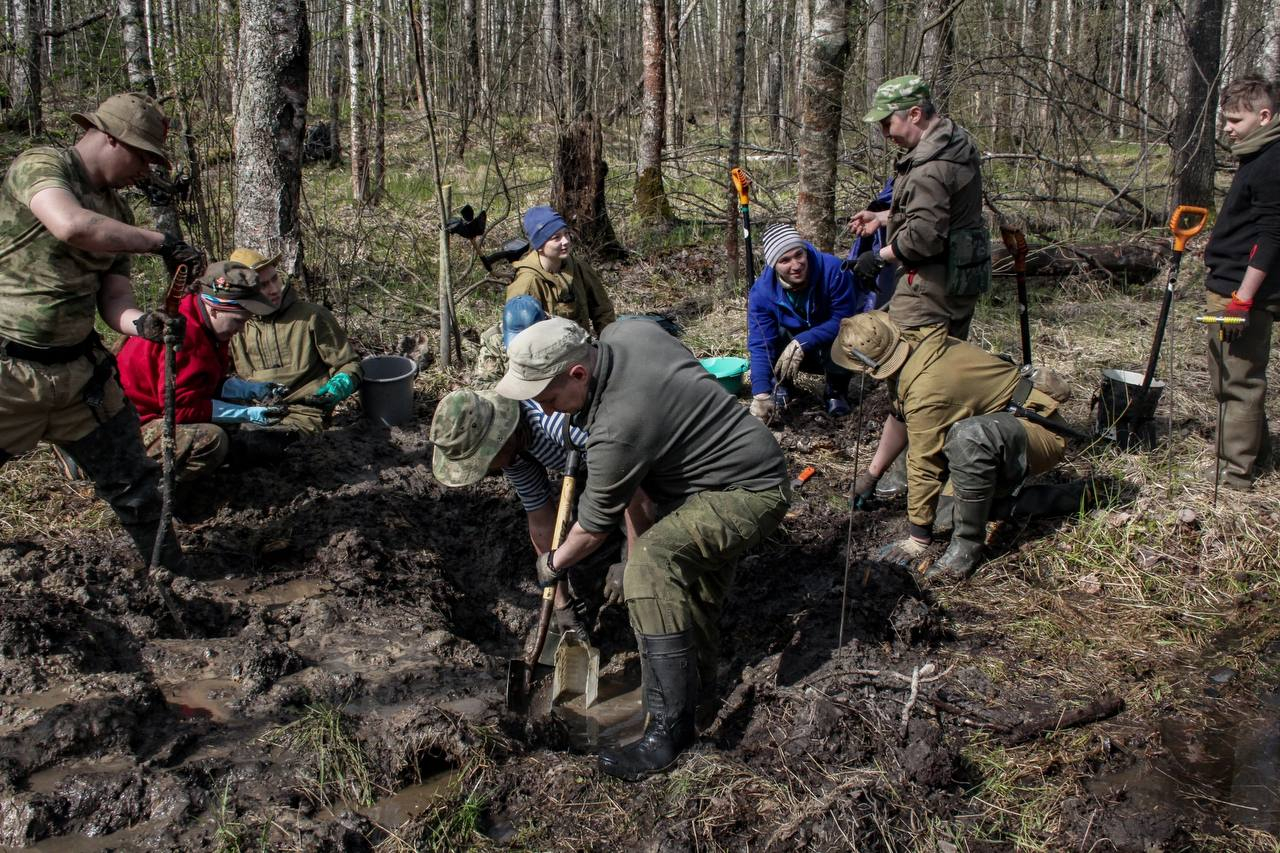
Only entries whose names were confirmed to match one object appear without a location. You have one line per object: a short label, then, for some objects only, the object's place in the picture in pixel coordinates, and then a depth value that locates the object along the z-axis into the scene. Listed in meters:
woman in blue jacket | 5.63
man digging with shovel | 2.95
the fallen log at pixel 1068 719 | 3.18
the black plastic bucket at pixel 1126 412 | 4.84
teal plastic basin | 5.96
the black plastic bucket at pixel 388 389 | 5.50
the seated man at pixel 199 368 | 4.41
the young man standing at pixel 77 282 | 3.32
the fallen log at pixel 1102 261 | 8.00
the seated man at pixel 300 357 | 5.09
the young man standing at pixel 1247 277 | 4.11
